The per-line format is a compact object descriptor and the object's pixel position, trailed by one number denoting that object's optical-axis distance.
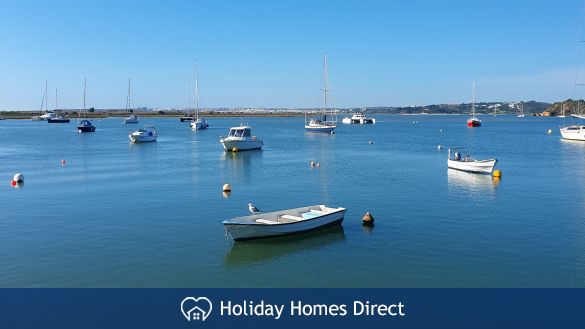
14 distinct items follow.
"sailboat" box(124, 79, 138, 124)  189.98
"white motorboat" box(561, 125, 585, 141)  100.65
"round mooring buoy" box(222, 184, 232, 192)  42.56
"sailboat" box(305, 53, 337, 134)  134.12
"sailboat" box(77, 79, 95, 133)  134.09
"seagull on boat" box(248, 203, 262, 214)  29.13
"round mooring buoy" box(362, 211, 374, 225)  31.11
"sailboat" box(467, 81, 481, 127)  186.38
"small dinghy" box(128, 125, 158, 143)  97.50
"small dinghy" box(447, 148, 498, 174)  51.91
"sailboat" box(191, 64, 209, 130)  150.50
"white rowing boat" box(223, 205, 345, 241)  27.06
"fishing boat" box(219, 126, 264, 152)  78.56
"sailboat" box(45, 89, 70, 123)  194.25
